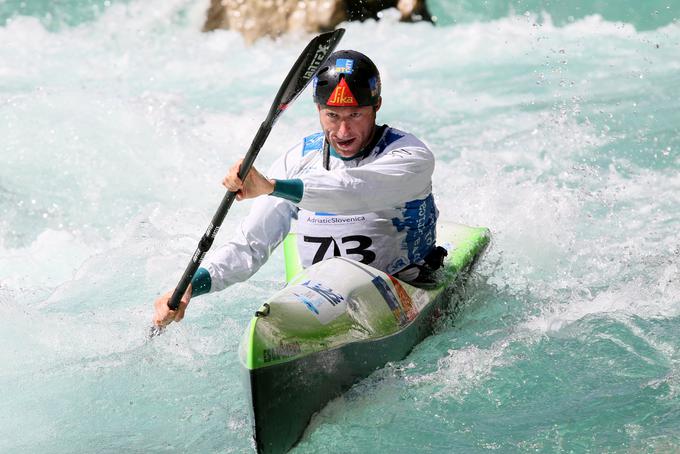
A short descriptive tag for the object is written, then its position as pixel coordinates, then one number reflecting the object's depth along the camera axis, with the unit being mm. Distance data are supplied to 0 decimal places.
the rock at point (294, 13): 26078
